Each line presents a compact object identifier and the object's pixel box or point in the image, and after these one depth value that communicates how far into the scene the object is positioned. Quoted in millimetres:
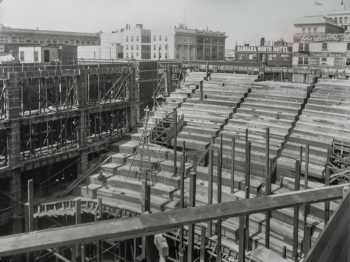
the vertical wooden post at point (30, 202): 15602
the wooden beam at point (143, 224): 2256
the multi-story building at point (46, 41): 34531
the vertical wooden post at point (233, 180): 19641
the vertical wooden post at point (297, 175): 16016
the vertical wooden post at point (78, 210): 16328
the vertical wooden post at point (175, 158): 22583
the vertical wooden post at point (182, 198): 14330
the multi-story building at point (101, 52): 57375
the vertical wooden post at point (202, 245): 15461
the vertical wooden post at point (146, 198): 17094
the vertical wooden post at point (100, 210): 18891
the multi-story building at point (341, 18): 75950
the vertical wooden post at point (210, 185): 17297
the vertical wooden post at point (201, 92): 30172
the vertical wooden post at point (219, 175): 16942
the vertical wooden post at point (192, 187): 15283
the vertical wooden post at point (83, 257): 14661
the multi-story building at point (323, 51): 44875
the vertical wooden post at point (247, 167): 17641
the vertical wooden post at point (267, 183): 15273
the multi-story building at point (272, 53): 54344
